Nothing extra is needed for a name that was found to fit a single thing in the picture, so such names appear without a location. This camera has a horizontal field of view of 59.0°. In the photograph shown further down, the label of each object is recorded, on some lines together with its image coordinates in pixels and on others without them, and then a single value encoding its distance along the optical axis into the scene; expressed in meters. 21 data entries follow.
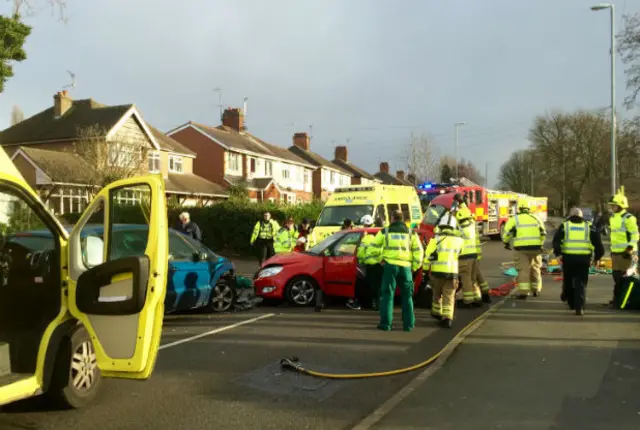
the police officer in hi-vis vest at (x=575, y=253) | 8.58
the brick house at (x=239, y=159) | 40.03
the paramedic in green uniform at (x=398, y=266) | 7.73
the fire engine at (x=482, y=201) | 25.32
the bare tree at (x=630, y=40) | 23.64
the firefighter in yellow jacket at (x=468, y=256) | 9.41
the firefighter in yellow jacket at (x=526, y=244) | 10.23
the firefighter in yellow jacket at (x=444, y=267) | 7.98
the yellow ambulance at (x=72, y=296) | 4.23
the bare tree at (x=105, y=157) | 24.41
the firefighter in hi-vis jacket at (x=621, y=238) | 8.70
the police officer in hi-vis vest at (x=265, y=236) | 15.17
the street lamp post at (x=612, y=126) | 22.40
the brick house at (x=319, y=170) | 56.31
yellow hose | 5.69
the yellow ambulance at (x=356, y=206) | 15.41
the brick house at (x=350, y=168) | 66.94
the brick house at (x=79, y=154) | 25.92
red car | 9.70
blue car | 8.23
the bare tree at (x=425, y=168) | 50.41
